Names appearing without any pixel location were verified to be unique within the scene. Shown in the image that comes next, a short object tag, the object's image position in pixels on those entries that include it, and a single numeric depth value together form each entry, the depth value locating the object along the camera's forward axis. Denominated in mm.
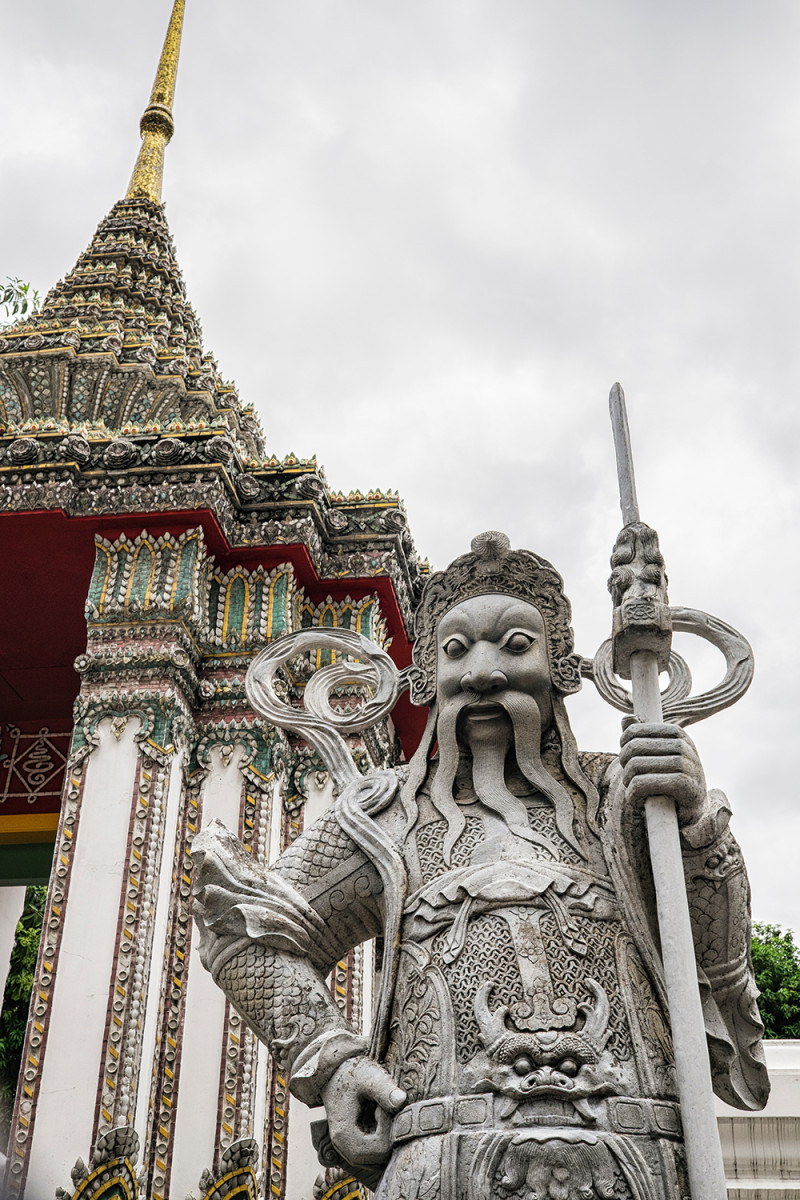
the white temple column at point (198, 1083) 6273
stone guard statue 3088
